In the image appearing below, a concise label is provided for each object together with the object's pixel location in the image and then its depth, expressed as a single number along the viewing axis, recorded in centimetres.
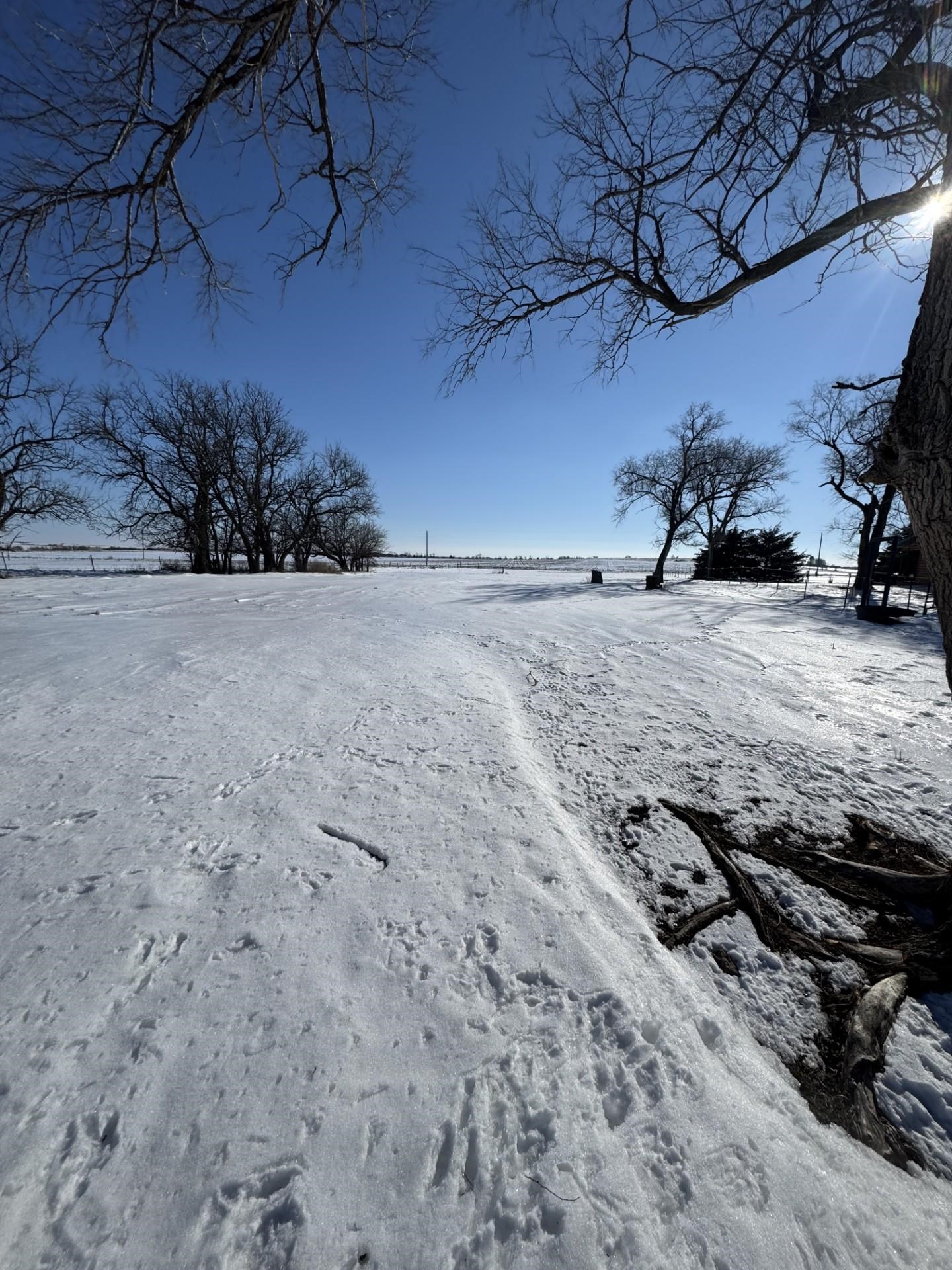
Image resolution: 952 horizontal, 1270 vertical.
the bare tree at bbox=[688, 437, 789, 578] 2541
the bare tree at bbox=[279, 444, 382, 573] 2962
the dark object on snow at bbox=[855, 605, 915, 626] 1089
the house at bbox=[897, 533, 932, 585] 2208
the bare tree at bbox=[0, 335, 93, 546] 1874
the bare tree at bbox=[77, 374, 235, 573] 2241
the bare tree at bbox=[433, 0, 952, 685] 211
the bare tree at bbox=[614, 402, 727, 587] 2475
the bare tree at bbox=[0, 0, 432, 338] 232
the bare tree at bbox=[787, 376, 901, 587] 1447
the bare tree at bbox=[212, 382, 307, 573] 2455
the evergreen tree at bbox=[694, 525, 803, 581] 3098
